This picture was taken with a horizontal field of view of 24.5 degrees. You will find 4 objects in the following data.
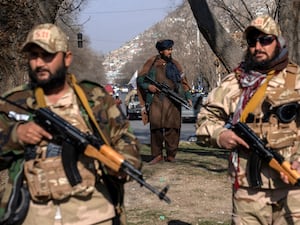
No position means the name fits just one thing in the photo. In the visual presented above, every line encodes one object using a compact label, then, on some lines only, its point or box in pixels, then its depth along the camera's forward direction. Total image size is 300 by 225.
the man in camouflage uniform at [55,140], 3.61
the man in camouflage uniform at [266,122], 4.14
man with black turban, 10.16
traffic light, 33.53
